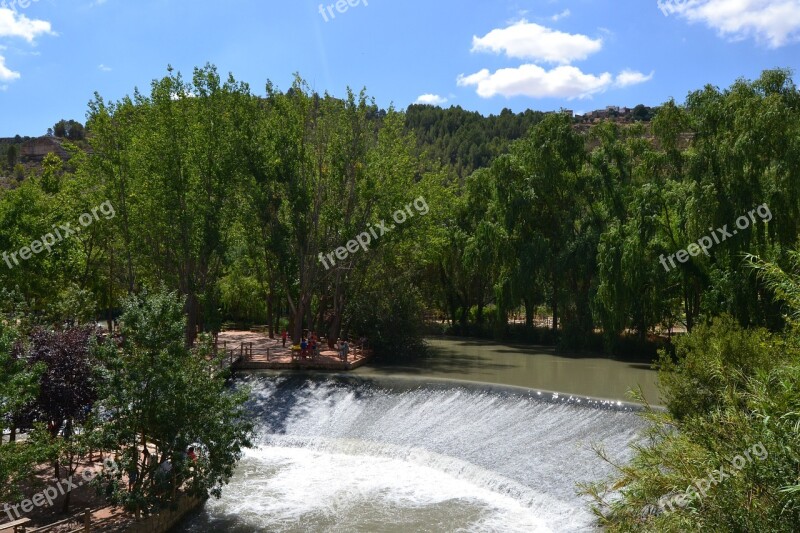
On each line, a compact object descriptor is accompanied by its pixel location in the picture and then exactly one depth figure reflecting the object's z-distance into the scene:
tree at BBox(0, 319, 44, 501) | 11.38
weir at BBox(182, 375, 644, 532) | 16.72
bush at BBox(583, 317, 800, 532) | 5.83
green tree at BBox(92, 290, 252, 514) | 14.46
